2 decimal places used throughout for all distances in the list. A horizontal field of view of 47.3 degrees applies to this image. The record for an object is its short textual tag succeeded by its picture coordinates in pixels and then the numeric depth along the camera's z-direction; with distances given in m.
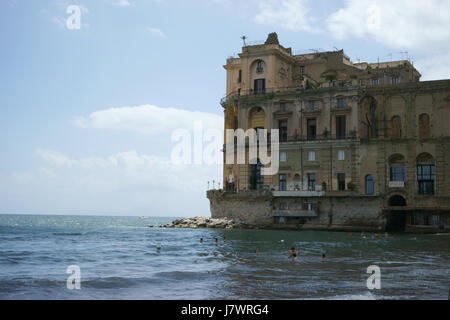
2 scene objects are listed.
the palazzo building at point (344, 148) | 60.69
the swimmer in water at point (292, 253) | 32.41
